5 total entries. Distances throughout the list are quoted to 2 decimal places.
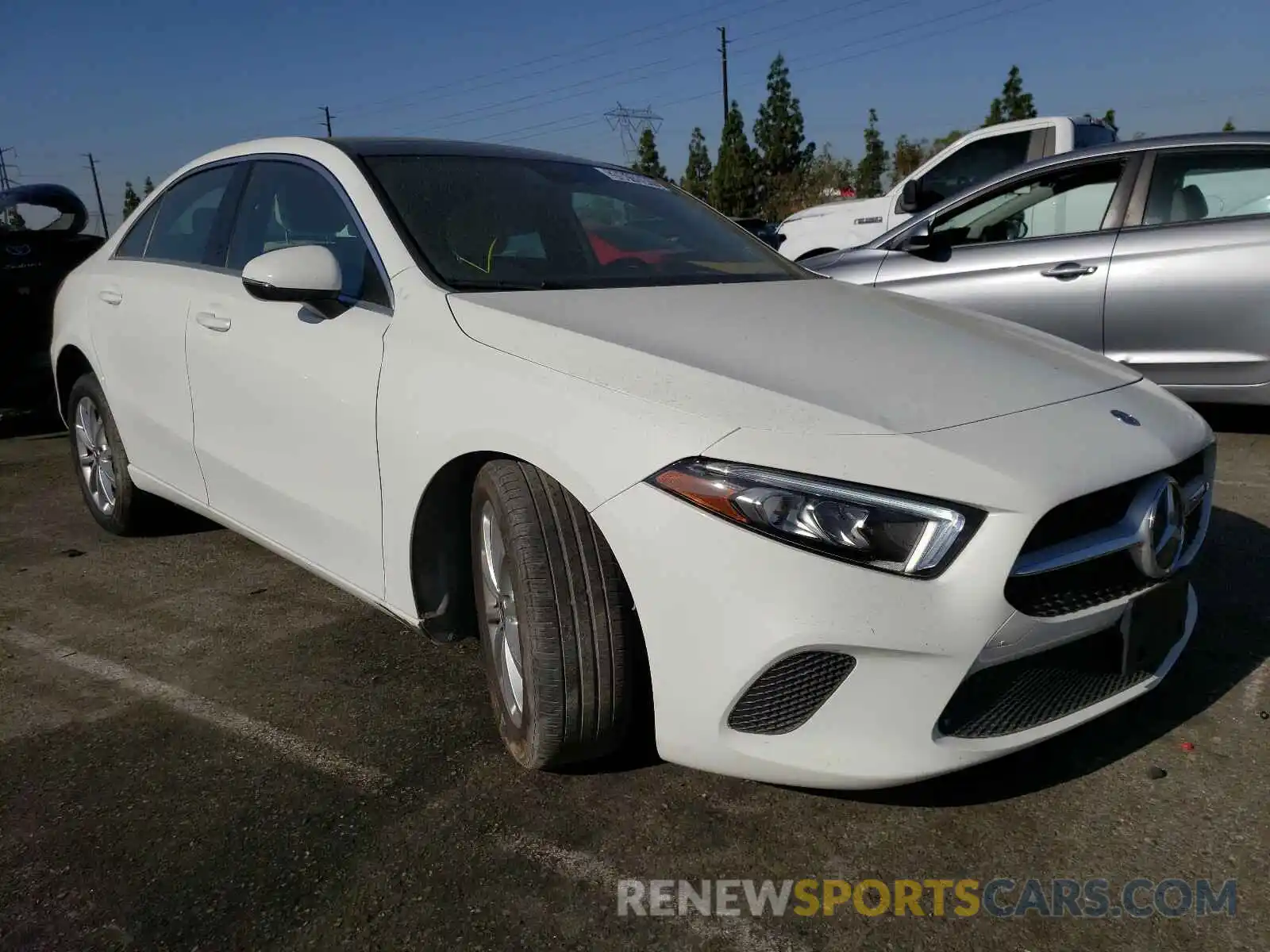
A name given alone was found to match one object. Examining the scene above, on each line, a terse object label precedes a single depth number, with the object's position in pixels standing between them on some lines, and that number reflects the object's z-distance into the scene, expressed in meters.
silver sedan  4.83
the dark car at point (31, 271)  6.53
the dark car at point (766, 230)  10.75
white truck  8.30
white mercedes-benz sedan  1.81
